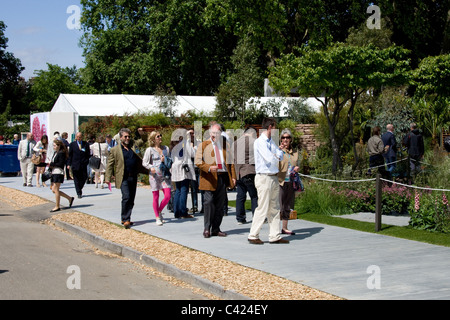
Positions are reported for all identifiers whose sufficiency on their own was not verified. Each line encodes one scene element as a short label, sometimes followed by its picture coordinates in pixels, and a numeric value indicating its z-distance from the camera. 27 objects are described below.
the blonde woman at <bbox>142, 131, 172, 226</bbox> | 12.62
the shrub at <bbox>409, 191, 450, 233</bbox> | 11.05
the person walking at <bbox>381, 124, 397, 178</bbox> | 17.73
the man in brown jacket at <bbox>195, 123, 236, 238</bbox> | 11.04
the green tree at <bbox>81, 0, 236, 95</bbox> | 41.06
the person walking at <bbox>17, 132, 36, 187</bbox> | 22.38
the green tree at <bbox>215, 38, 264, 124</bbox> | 26.50
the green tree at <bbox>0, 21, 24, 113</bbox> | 71.69
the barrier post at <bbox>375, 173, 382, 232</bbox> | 11.11
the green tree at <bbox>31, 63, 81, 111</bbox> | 73.25
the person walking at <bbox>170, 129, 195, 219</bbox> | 13.16
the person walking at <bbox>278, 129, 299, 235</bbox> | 11.11
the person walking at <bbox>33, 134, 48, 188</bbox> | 21.55
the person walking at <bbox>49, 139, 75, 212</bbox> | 15.29
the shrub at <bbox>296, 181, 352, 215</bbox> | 13.70
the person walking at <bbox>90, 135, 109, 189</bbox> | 21.26
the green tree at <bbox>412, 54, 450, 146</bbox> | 20.45
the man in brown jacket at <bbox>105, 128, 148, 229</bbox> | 12.34
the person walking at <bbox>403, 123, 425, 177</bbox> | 18.77
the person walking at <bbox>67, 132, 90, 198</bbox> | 17.77
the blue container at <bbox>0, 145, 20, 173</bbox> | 27.75
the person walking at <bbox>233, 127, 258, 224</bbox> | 12.10
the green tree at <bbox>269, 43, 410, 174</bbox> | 16.72
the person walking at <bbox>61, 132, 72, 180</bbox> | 21.62
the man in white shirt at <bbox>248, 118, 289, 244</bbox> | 10.02
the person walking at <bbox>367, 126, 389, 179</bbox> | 16.58
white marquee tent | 27.98
